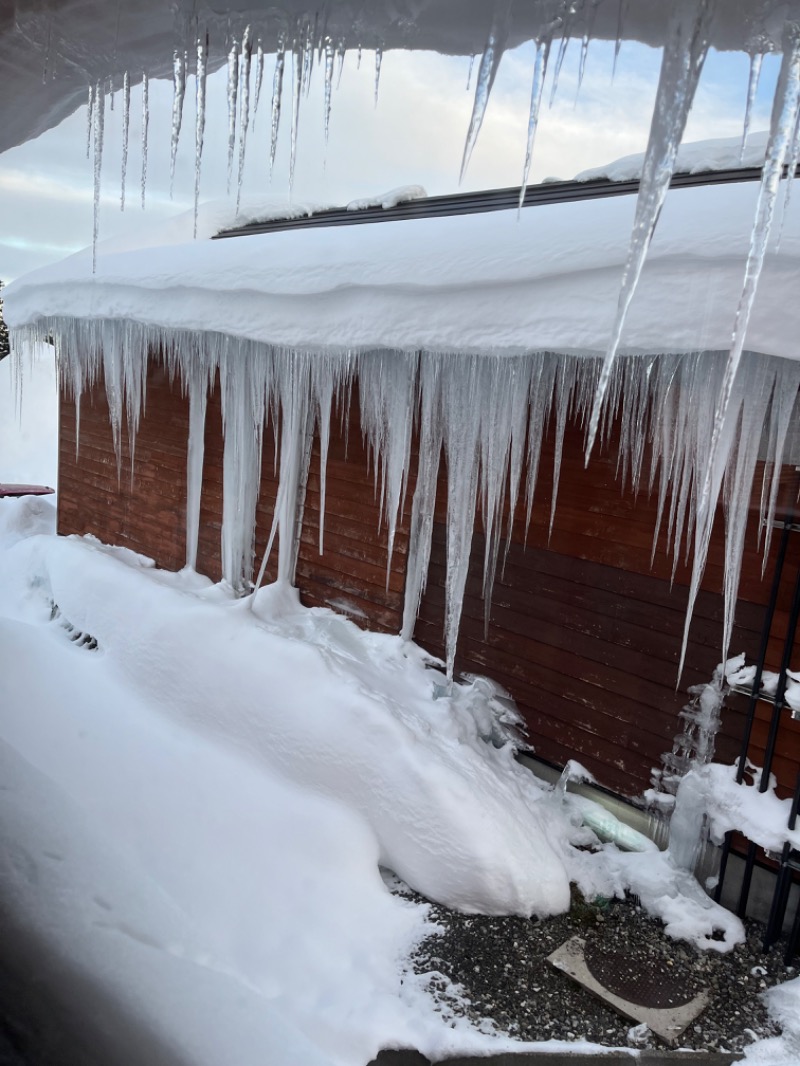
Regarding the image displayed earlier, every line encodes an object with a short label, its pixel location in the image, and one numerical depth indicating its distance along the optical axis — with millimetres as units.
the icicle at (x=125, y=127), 2285
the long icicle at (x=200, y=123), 1968
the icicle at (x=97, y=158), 2529
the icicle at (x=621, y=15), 807
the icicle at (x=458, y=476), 3934
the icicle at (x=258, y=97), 1846
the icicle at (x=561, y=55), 869
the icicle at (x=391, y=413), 4219
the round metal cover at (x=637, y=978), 2982
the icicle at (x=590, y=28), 830
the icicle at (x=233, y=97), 1727
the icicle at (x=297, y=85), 1061
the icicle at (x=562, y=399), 3486
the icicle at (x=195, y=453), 6207
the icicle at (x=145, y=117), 2312
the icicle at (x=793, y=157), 1335
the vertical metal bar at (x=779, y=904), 3244
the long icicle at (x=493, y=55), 786
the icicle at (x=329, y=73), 1050
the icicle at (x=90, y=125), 2316
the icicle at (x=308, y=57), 930
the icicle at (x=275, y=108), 1519
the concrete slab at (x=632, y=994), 2842
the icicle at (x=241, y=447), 5133
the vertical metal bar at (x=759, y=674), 3264
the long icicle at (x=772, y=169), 1062
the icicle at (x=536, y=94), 1154
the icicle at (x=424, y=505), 4285
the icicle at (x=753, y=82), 1039
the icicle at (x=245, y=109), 942
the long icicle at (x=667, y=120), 779
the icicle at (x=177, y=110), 1089
